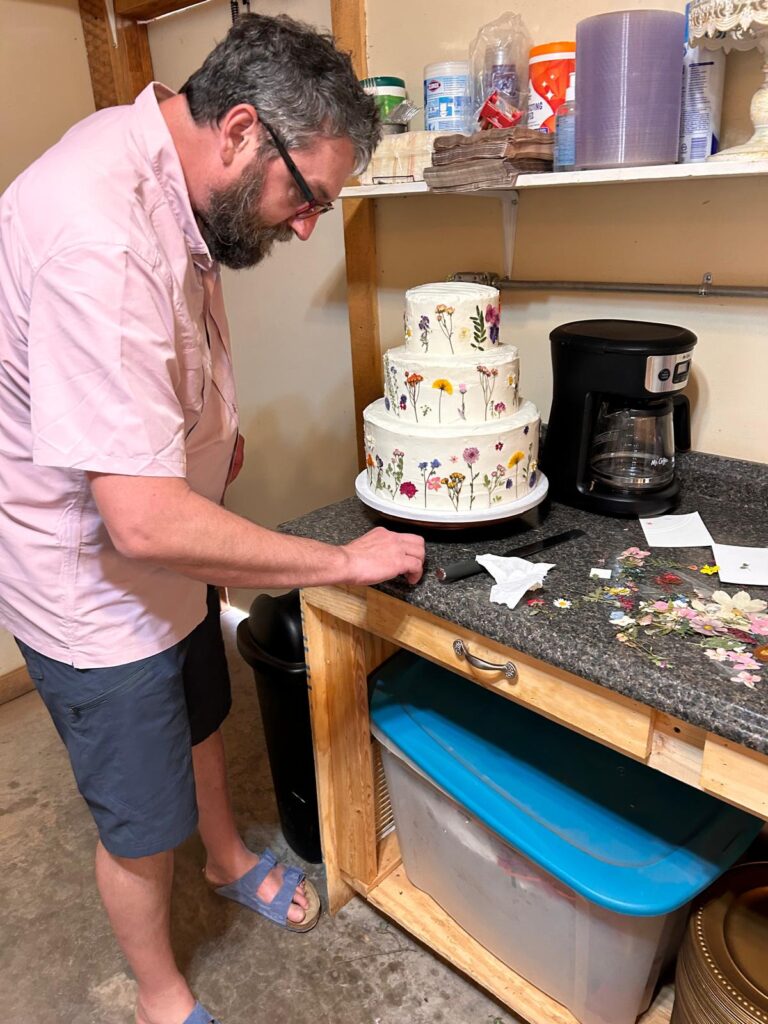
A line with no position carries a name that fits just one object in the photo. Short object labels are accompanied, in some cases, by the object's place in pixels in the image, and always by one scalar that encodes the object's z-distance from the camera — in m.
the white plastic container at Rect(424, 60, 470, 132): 1.33
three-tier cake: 1.08
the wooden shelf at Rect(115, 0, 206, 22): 1.92
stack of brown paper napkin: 1.20
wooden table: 0.85
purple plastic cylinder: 1.07
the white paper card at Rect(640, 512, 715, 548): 1.13
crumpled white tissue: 0.99
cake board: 1.10
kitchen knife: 1.05
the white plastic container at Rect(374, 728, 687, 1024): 1.12
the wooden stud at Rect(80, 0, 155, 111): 2.07
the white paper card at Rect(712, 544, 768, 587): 1.02
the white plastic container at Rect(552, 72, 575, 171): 1.19
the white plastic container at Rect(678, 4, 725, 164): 1.09
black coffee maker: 1.15
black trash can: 1.45
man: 0.80
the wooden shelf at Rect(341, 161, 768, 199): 1.00
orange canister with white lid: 1.21
